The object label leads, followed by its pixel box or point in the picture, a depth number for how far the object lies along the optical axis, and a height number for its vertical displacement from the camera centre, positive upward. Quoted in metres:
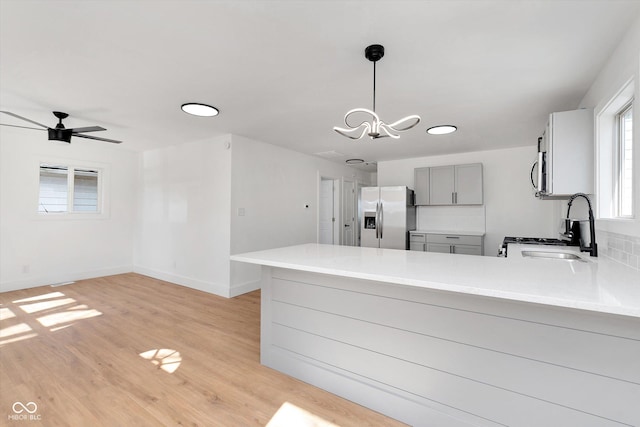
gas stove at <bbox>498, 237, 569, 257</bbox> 3.04 -0.31
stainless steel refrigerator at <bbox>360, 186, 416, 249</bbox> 5.29 -0.04
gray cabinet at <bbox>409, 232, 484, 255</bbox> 4.80 -0.49
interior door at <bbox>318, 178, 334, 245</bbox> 6.40 +0.04
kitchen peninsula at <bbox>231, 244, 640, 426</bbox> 1.23 -0.66
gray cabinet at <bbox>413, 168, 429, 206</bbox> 5.46 +0.54
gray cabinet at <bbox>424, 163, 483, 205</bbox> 5.04 +0.54
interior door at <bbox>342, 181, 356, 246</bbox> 6.68 +0.02
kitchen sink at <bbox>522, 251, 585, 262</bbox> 2.71 -0.38
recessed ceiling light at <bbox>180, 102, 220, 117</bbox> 3.02 +1.12
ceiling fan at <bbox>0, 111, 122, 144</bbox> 3.33 +0.93
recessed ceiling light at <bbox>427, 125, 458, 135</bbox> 3.71 +1.11
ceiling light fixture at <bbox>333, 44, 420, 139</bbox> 1.95 +1.08
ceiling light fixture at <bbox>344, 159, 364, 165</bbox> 6.19 +1.15
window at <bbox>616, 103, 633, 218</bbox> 2.04 +0.39
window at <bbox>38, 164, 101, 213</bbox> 4.74 +0.40
